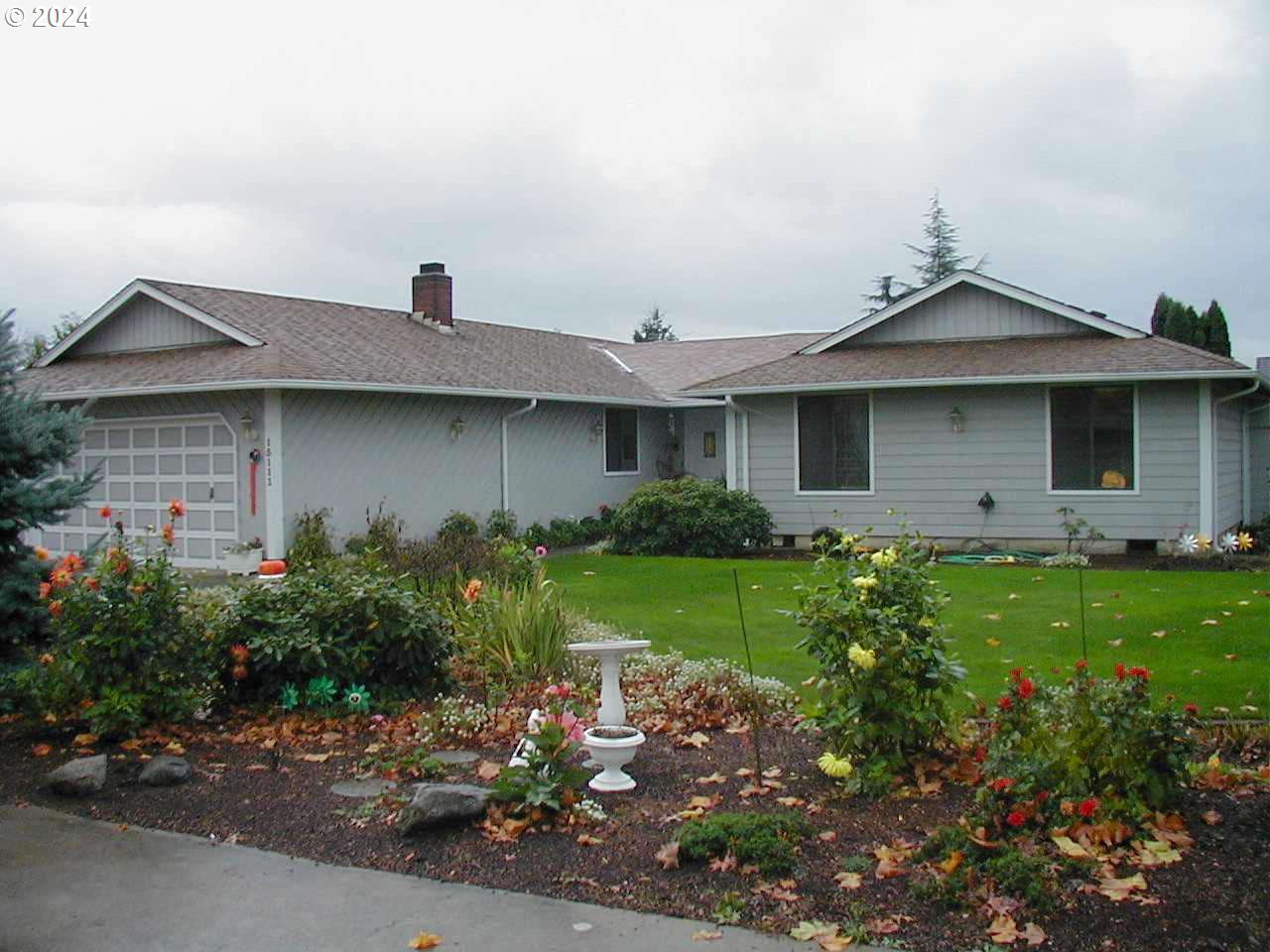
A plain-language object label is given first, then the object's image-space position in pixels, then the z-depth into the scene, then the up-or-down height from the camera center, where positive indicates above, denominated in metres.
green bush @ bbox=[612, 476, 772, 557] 18.66 -0.53
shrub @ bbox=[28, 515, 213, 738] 7.36 -0.90
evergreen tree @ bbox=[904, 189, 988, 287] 52.56 +10.28
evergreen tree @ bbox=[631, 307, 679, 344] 66.19 +8.51
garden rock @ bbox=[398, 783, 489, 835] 5.56 -1.44
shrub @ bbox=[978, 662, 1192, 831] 5.02 -1.19
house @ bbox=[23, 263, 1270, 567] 17.03 +0.97
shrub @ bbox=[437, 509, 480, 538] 18.64 -0.53
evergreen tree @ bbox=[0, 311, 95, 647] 8.37 +0.06
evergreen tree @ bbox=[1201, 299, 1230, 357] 27.25 +3.30
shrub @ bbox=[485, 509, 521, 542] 19.55 -0.57
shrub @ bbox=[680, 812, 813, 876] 4.98 -1.46
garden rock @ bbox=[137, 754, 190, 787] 6.61 -1.50
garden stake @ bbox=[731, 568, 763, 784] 6.16 -1.26
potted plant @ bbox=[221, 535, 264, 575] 16.61 -0.86
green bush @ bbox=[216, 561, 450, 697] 8.05 -0.95
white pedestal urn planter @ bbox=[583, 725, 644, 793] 6.16 -1.32
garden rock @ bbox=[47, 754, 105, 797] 6.47 -1.50
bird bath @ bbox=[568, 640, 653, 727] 6.67 -1.06
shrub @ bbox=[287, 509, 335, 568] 16.33 -0.63
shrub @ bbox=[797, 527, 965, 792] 5.87 -0.88
